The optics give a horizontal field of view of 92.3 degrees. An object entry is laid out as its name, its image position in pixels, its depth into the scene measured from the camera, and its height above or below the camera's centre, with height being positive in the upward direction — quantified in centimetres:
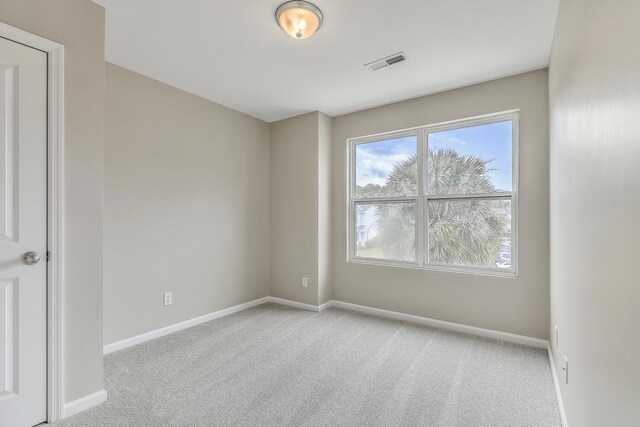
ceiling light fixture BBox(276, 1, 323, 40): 194 +128
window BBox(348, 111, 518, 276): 303 +20
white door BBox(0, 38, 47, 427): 162 -10
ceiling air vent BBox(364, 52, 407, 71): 256 +132
